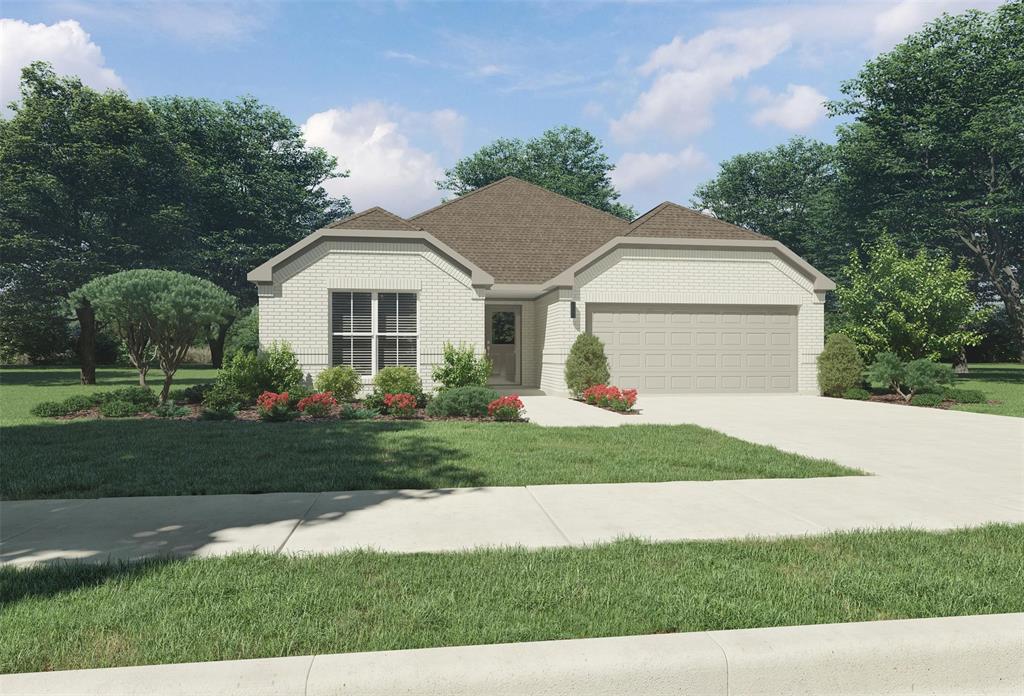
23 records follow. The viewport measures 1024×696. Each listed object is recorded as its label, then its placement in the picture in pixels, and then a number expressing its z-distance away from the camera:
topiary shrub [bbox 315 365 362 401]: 16.27
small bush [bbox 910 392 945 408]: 17.42
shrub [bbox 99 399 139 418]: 13.37
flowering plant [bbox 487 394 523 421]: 12.81
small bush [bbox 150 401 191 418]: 13.35
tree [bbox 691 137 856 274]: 52.53
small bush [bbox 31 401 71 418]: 13.48
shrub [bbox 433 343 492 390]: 17.11
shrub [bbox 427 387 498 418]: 13.44
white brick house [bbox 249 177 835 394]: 17.94
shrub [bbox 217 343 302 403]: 14.79
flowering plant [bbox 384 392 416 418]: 13.68
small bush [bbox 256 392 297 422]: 12.67
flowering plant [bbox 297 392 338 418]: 13.33
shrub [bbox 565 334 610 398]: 19.06
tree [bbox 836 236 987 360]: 20.12
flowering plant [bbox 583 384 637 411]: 15.36
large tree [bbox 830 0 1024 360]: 29.61
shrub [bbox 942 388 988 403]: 17.38
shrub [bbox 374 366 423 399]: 15.45
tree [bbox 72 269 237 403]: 14.57
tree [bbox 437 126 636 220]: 48.81
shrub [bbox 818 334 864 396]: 19.95
